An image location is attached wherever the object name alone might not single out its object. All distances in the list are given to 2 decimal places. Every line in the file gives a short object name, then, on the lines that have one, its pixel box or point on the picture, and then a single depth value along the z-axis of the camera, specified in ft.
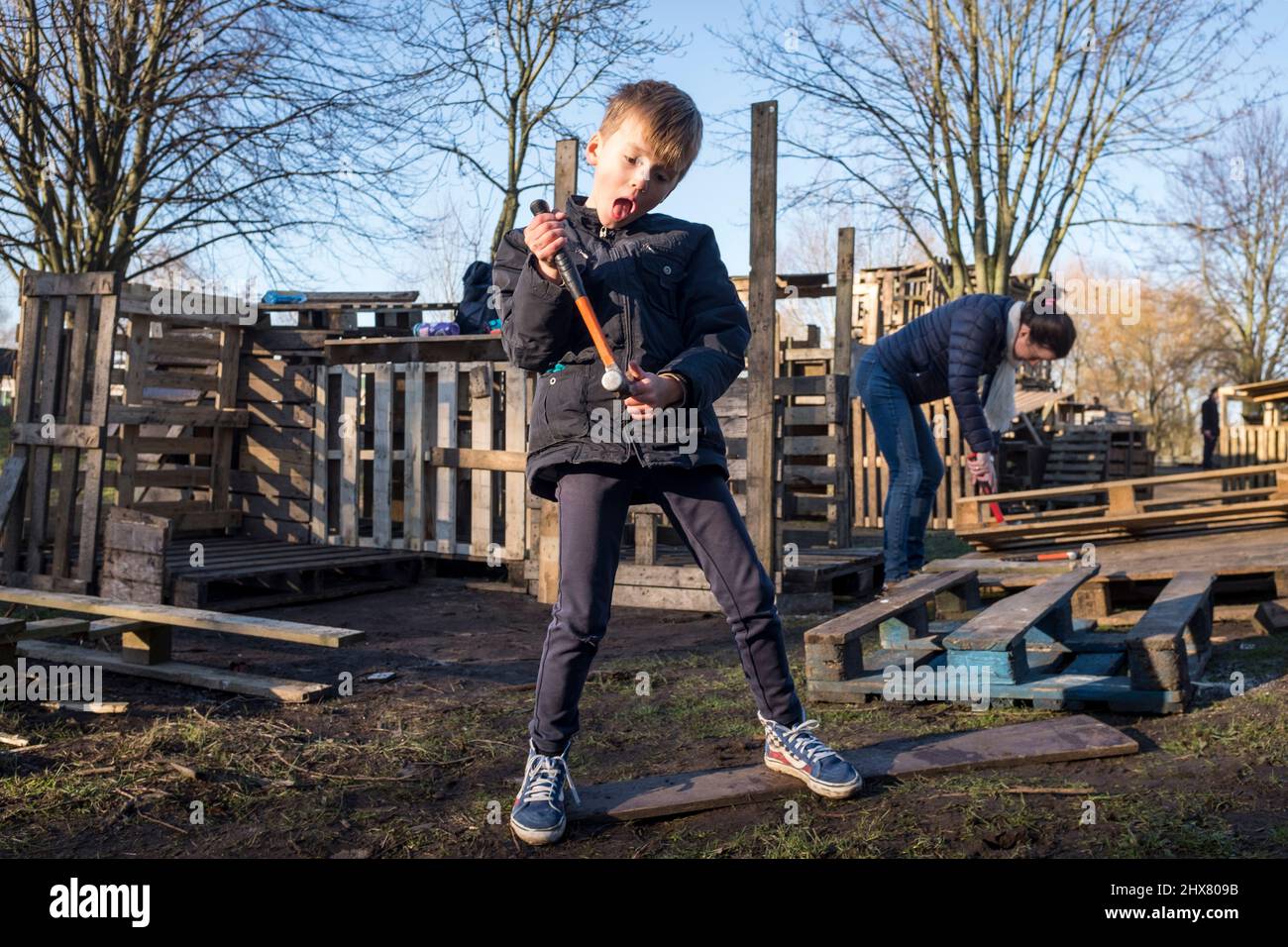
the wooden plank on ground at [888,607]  14.88
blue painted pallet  13.55
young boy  9.43
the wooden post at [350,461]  32.04
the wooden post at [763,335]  23.35
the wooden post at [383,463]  31.55
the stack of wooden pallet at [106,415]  26.11
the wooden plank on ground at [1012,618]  13.20
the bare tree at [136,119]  42.88
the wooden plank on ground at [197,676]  16.11
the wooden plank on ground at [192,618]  15.80
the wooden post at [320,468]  32.73
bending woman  20.98
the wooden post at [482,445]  29.55
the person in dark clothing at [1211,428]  83.20
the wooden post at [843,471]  29.25
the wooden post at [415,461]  31.07
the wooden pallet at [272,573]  25.82
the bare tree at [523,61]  61.57
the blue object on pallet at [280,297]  44.96
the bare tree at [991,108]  61.46
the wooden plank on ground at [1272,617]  18.66
